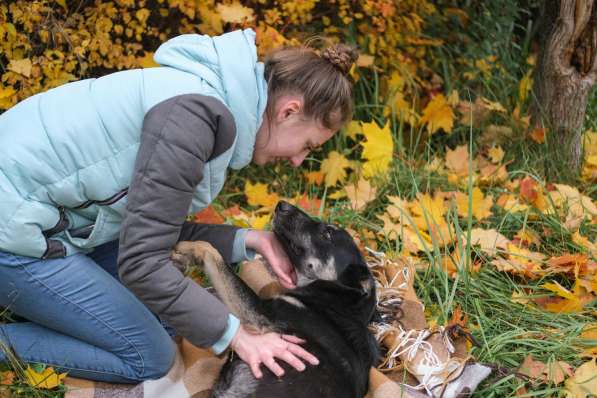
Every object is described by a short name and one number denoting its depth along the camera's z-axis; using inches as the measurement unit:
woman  100.5
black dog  114.0
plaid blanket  121.0
